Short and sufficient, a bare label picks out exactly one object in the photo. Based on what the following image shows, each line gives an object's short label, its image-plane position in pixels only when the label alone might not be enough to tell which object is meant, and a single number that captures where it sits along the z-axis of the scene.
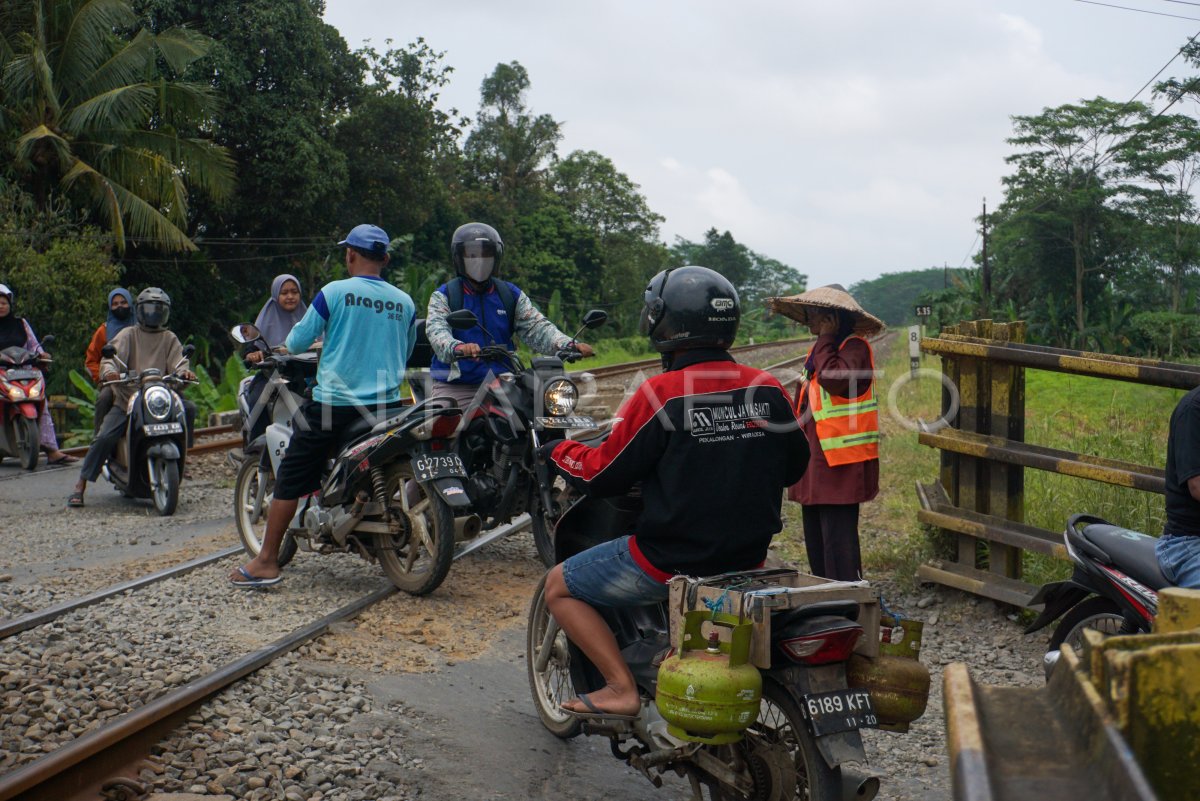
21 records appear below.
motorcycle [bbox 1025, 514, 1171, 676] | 3.90
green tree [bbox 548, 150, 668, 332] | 58.84
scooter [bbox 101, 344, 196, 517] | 9.61
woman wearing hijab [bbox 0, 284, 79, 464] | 12.34
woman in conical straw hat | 5.79
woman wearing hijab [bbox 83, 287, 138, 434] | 11.30
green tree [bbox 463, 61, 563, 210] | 56.03
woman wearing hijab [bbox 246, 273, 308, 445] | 9.79
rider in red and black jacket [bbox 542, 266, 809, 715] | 3.54
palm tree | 20.77
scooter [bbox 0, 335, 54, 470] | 12.27
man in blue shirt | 6.39
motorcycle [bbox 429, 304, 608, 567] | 6.30
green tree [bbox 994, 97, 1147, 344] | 41.97
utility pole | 41.28
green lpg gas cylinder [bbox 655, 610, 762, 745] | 3.10
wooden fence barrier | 5.79
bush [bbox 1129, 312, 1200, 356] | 35.38
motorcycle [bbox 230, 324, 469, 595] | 6.13
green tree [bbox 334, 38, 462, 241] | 32.75
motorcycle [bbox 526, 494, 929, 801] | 3.10
